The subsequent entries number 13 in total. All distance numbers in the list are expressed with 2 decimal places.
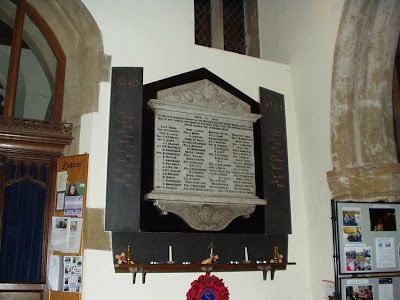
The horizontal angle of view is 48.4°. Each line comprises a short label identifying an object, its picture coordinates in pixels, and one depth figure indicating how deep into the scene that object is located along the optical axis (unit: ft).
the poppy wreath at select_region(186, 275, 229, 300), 10.70
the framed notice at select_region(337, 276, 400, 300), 10.61
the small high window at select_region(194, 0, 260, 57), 16.25
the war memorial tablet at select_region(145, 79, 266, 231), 12.01
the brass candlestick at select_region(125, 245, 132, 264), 10.80
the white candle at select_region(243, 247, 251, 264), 12.42
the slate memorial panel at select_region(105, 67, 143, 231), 11.22
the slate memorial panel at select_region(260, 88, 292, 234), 13.21
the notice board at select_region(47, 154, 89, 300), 10.57
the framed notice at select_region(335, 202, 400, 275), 10.80
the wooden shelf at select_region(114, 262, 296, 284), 10.73
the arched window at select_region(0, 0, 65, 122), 12.30
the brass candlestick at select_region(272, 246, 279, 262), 12.53
